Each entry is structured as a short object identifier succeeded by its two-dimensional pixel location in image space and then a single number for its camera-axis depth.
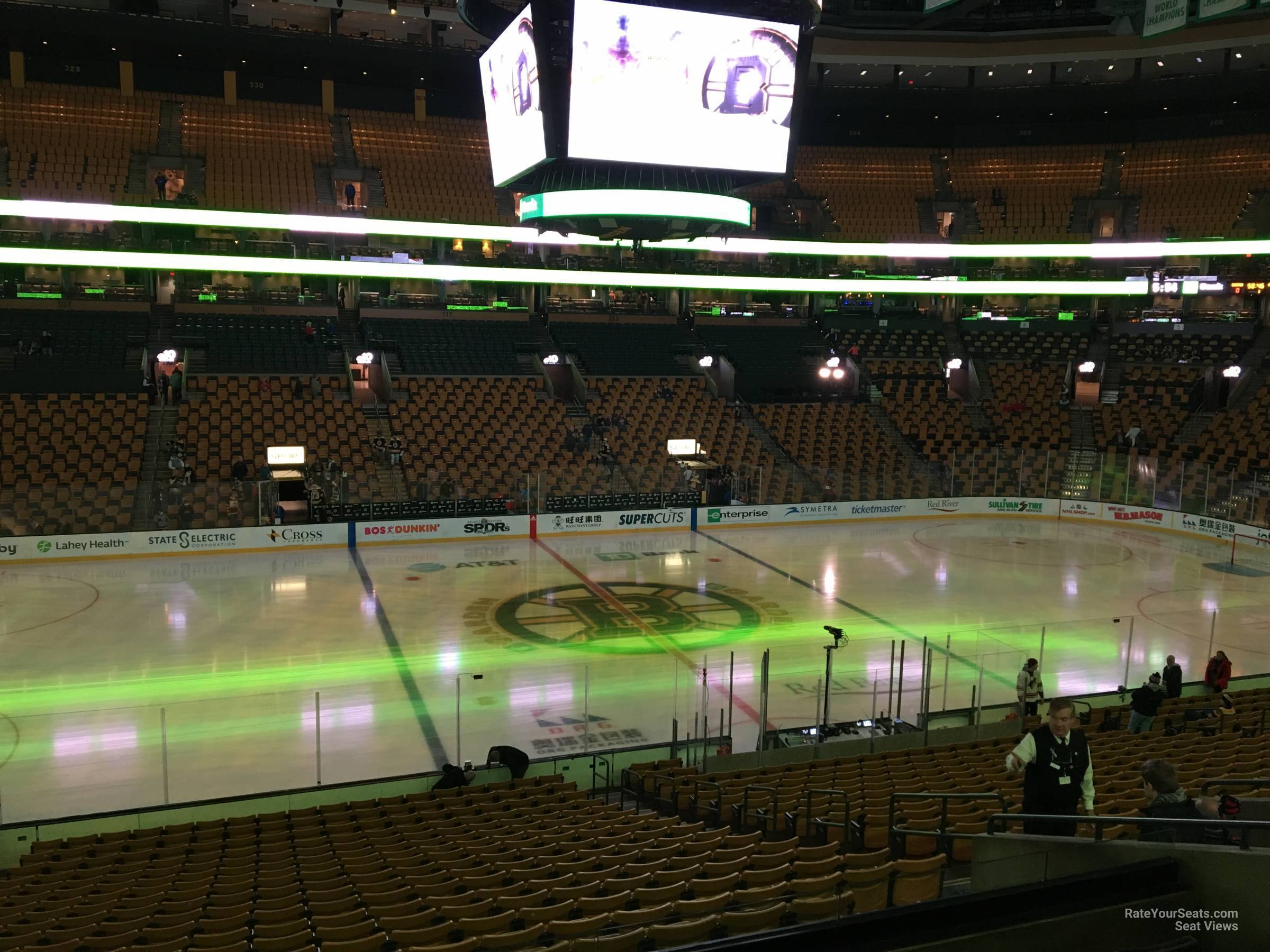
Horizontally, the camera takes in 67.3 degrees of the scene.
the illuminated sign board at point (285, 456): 26.58
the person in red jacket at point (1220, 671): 12.98
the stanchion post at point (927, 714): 12.24
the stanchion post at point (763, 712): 11.45
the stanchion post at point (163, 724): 10.17
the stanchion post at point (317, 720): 10.72
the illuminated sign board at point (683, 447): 30.95
